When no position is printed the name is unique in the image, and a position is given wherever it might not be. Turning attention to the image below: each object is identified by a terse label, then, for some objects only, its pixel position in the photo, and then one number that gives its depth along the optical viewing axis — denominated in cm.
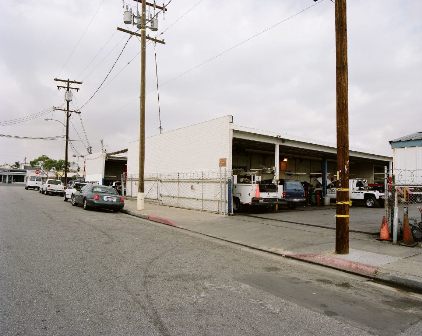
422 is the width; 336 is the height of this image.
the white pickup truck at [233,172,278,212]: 1842
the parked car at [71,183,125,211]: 1830
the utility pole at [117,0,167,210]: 1922
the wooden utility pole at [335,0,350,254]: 825
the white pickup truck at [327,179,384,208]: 2455
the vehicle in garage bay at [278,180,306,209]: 2178
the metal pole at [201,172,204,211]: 1955
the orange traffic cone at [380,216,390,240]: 1030
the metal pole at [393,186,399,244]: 968
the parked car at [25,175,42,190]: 5048
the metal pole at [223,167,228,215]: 1760
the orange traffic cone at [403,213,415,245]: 968
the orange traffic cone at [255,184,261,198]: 1837
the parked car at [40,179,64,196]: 3553
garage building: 1861
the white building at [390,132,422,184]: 1408
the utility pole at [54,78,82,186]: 4075
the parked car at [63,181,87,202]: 2271
